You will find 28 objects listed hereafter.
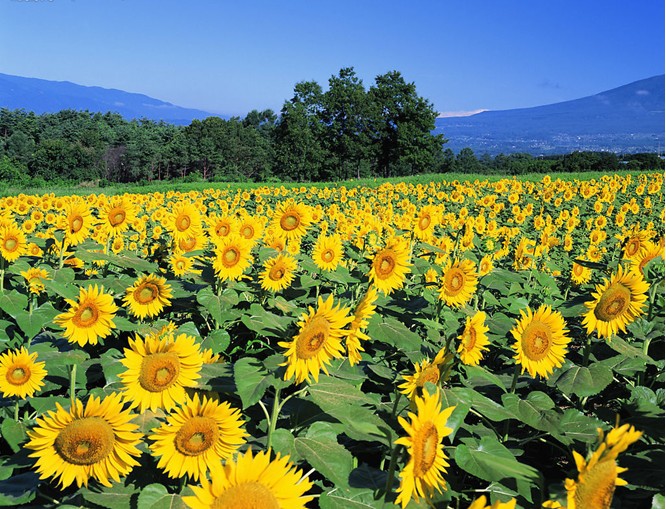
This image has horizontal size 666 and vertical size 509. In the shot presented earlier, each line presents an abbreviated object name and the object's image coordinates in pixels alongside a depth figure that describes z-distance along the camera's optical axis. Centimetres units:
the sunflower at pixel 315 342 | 179
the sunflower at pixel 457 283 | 313
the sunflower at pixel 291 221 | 422
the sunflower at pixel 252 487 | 125
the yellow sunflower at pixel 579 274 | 504
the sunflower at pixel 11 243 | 344
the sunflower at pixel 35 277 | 349
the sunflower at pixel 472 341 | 246
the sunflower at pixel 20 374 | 240
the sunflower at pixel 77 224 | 399
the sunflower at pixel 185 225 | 426
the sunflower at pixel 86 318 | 262
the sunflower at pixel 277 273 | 343
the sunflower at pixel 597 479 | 116
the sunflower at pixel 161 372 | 189
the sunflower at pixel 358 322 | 209
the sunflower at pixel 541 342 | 242
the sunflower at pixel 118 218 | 421
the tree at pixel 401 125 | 6075
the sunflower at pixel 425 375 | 177
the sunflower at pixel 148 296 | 294
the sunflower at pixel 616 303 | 245
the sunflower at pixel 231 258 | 323
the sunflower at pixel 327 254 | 389
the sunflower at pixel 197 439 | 166
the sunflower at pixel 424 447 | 137
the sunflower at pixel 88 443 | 166
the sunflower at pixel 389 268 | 312
